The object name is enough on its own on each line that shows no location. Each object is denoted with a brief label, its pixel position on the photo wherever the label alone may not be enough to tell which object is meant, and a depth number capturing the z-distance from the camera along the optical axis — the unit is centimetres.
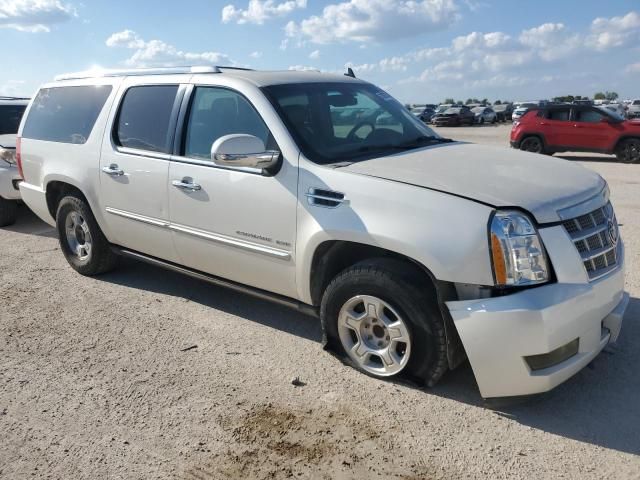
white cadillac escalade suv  295
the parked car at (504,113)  4734
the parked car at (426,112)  4328
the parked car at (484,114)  4185
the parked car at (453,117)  3926
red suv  1532
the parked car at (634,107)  4284
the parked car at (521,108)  3716
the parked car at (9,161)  768
